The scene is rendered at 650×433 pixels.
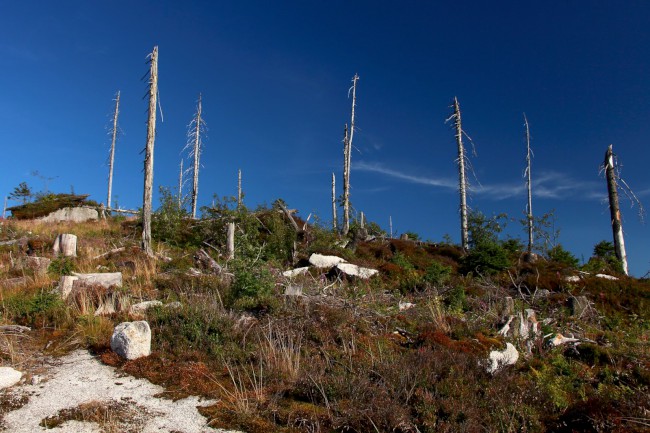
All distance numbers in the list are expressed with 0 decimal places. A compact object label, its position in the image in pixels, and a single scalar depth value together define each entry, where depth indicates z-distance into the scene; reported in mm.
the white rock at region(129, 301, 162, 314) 9012
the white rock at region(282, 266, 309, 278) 14235
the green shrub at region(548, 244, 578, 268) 21688
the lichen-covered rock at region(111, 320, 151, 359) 6988
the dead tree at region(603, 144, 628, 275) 22031
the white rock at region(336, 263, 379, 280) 14880
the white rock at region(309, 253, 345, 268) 16672
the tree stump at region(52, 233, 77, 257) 15344
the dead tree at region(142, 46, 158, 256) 17938
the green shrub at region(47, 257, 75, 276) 12250
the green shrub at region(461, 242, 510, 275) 18281
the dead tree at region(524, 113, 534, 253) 31519
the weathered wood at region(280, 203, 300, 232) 20519
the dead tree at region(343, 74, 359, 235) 29662
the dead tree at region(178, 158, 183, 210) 21864
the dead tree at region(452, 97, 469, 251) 25328
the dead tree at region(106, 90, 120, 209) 38753
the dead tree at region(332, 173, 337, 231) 44156
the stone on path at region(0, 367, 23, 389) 5941
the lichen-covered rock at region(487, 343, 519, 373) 6688
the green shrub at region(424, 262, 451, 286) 14255
